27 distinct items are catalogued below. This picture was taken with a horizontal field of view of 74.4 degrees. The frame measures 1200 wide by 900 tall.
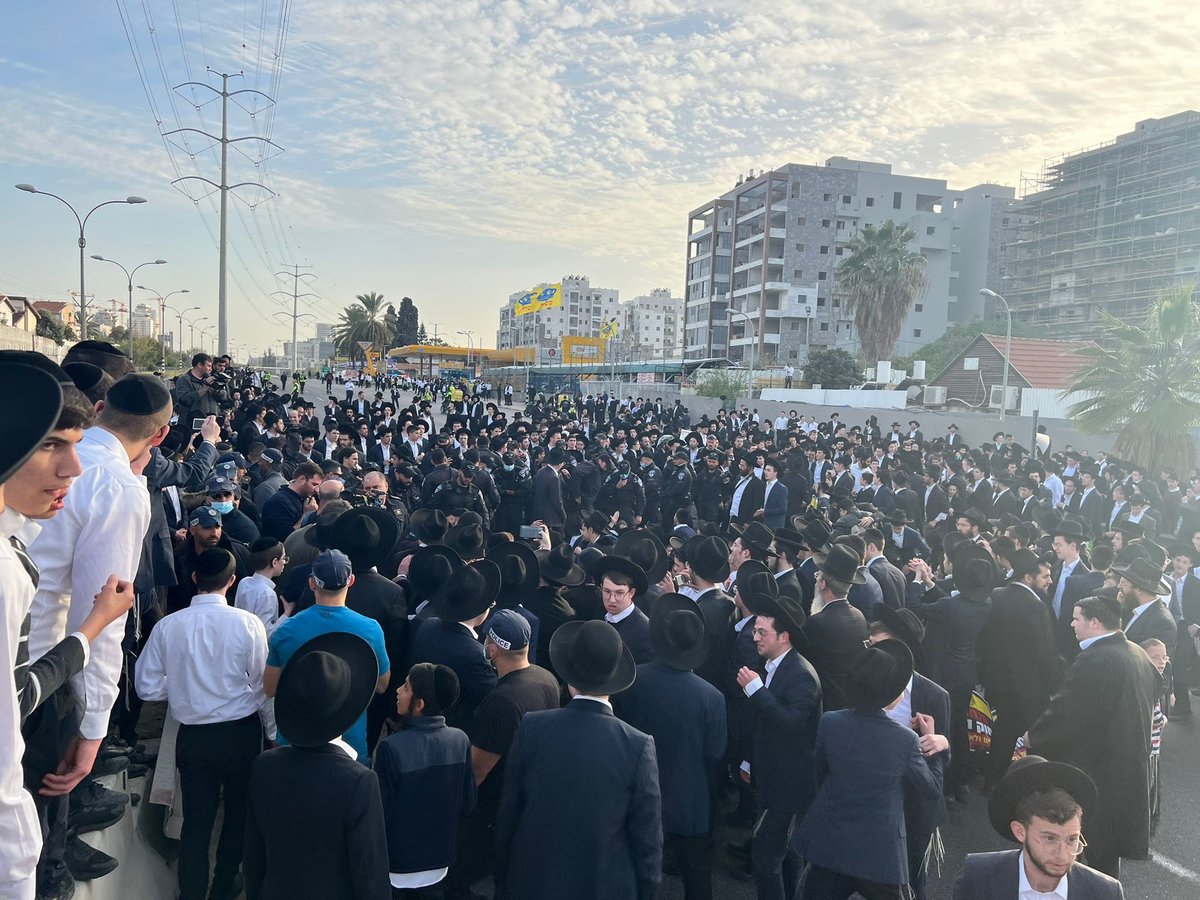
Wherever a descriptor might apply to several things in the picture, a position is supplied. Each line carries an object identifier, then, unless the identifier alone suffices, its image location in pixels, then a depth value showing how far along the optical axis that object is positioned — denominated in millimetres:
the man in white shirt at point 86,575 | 2730
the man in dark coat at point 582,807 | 3326
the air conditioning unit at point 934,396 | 34125
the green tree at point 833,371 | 49812
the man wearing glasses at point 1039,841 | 2854
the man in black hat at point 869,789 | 3738
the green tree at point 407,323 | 118438
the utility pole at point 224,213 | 28984
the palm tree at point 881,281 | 47750
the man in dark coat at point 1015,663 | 5961
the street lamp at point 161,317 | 74425
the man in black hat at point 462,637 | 4582
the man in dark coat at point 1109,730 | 4418
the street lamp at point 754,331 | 69975
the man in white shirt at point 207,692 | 3893
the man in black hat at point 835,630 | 5078
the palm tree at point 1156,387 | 16625
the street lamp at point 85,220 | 29609
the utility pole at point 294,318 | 66062
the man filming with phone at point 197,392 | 11530
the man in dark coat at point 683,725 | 4109
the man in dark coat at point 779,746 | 4289
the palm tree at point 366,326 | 91625
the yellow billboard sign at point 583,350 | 82562
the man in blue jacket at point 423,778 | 3566
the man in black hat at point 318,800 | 2998
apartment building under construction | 51688
